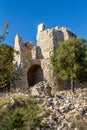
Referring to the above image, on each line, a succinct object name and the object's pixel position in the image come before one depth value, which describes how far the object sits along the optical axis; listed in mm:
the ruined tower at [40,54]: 13386
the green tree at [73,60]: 11911
